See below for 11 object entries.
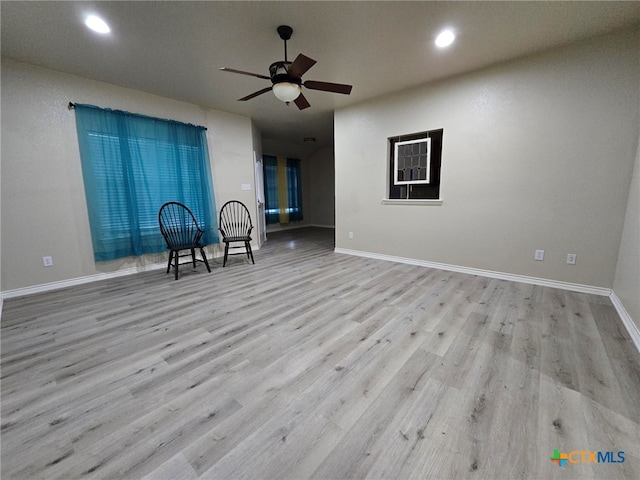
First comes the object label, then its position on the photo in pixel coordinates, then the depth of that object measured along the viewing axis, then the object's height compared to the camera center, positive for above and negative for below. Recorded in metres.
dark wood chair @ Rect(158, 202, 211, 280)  3.57 -0.39
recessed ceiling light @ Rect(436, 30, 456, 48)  2.37 +1.51
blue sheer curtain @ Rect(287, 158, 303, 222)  8.05 +0.33
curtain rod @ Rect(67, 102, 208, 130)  3.03 +1.13
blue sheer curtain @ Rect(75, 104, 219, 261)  3.23 +0.39
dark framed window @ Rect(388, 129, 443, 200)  3.61 +0.48
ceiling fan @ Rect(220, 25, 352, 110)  2.25 +1.10
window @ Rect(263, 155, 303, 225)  7.52 +0.31
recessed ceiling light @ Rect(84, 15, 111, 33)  2.13 +1.51
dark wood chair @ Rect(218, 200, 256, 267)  4.50 -0.36
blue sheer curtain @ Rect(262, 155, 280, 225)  7.41 +0.35
